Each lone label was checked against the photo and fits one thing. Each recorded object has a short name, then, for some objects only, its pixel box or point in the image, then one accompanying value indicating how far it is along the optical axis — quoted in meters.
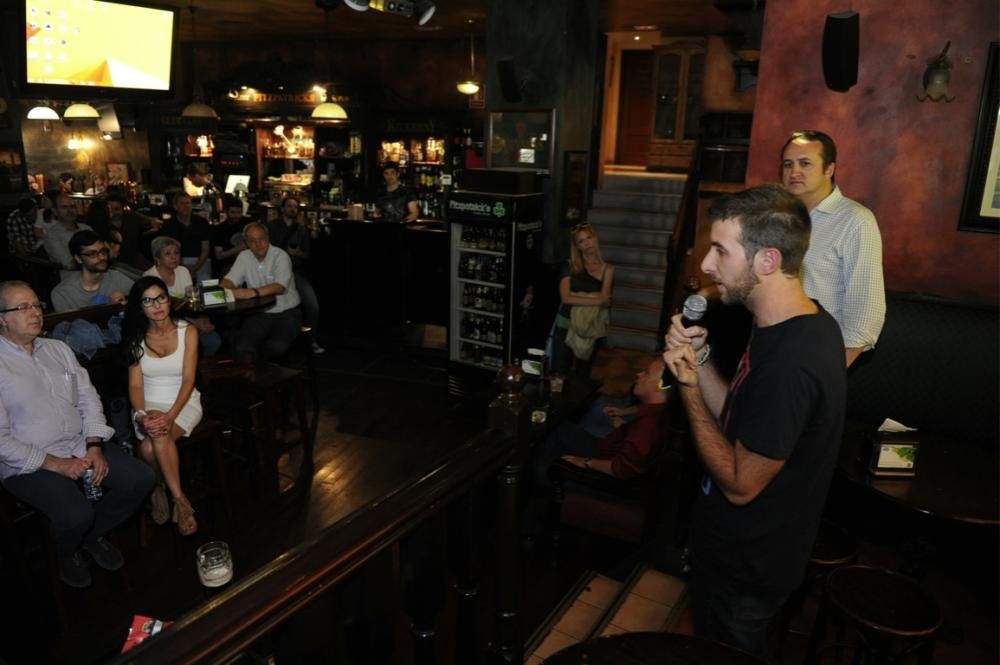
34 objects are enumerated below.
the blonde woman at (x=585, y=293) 5.29
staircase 7.52
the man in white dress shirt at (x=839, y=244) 2.81
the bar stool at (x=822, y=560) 2.60
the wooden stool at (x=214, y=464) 3.76
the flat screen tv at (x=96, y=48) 4.90
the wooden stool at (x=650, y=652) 1.55
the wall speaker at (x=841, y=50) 3.40
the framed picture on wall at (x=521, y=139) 7.05
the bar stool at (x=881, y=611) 2.16
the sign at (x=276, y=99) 11.20
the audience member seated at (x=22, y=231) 7.34
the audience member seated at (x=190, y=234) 6.83
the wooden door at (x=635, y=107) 12.14
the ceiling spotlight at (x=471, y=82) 9.47
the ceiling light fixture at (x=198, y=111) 9.97
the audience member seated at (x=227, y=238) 7.33
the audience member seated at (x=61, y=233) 6.52
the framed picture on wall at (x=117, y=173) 13.59
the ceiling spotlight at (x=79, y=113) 10.24
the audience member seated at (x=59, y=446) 3.12
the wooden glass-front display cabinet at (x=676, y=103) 11.04
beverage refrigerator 5.88
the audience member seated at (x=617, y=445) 3.27
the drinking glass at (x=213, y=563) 2.24
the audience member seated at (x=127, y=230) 6.96
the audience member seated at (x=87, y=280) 4.54
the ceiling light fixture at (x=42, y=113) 10.26
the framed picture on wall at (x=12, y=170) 9.11
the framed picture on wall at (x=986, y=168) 3.36
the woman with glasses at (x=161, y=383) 3.65
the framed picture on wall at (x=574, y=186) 7.17
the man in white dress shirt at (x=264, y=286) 5.55
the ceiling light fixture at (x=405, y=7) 5.19
